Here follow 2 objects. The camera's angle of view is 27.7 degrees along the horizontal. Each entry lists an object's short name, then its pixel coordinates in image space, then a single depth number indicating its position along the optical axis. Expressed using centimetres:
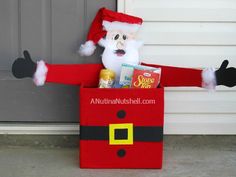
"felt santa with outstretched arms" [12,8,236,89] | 339
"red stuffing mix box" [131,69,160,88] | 329
